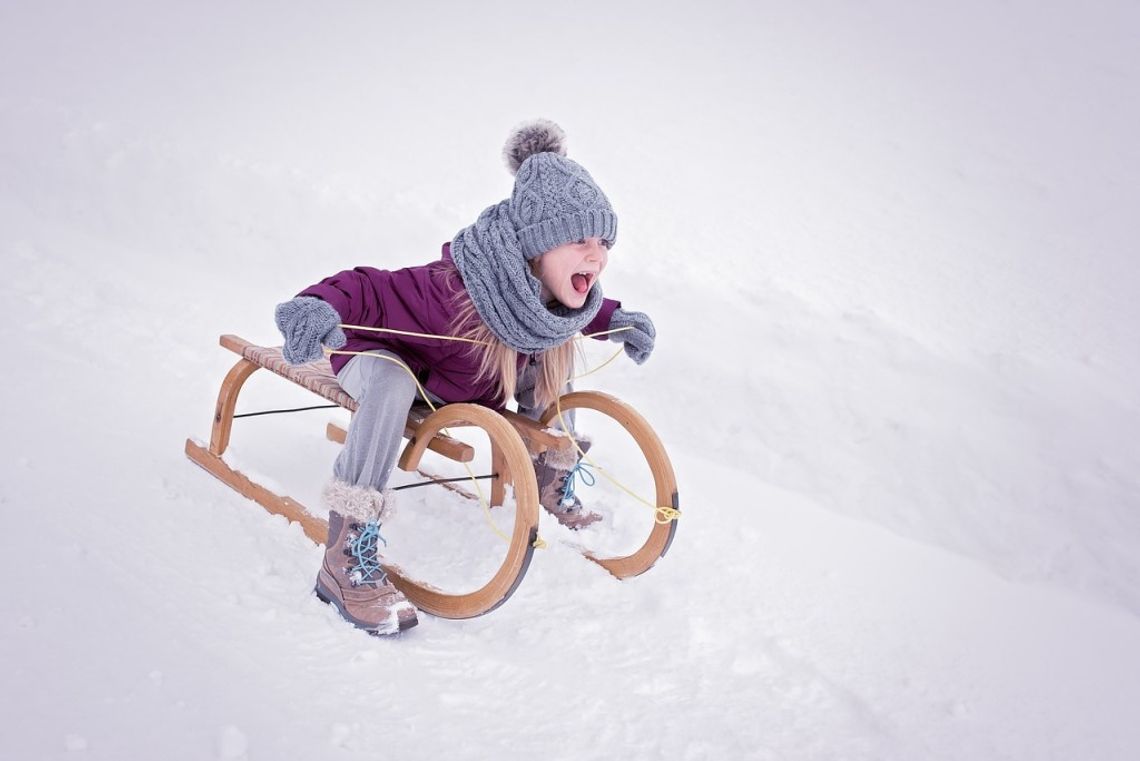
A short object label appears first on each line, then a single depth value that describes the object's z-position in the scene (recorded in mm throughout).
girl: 1993
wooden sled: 1906
